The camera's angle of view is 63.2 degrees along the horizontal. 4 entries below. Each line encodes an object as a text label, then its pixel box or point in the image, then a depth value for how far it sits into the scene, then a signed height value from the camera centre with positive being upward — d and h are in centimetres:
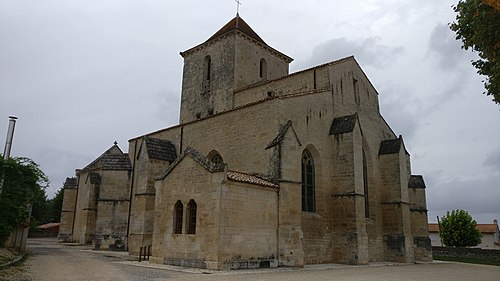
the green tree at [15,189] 1282 +126
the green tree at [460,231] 4088 +64
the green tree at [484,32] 1009 +517
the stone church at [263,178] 1612 +270
